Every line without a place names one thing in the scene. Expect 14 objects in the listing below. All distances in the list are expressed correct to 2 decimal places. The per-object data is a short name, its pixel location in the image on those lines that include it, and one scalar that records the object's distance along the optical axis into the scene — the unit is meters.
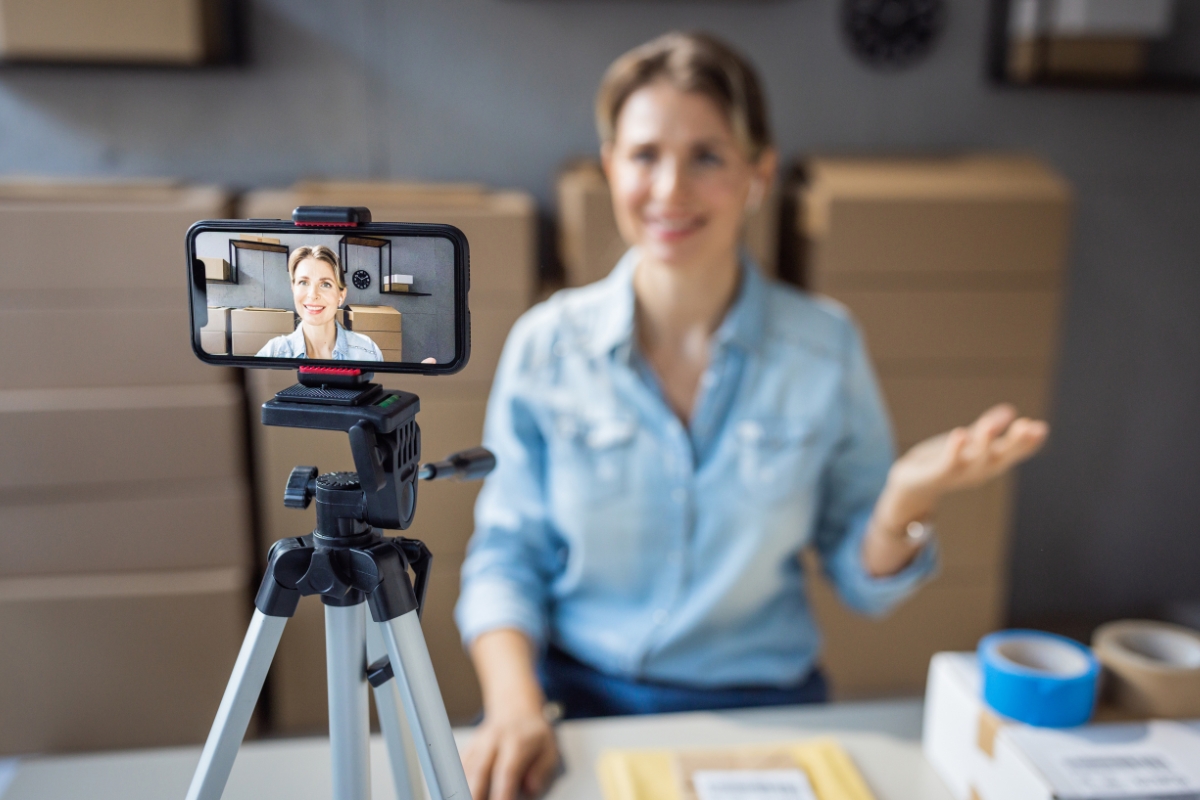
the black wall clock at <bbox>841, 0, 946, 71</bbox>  1.86
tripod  0.39
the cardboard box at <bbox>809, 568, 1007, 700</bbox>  1.73
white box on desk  0.60
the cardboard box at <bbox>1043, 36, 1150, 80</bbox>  1.82
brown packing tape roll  0.66
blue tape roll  0.63
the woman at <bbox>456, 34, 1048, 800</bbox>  0.98
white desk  0.49
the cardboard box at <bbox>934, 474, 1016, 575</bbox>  1.74
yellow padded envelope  0.66
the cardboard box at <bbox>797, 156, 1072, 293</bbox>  1.62
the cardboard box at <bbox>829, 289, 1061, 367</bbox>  1.65
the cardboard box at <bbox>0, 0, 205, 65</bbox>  1.50
